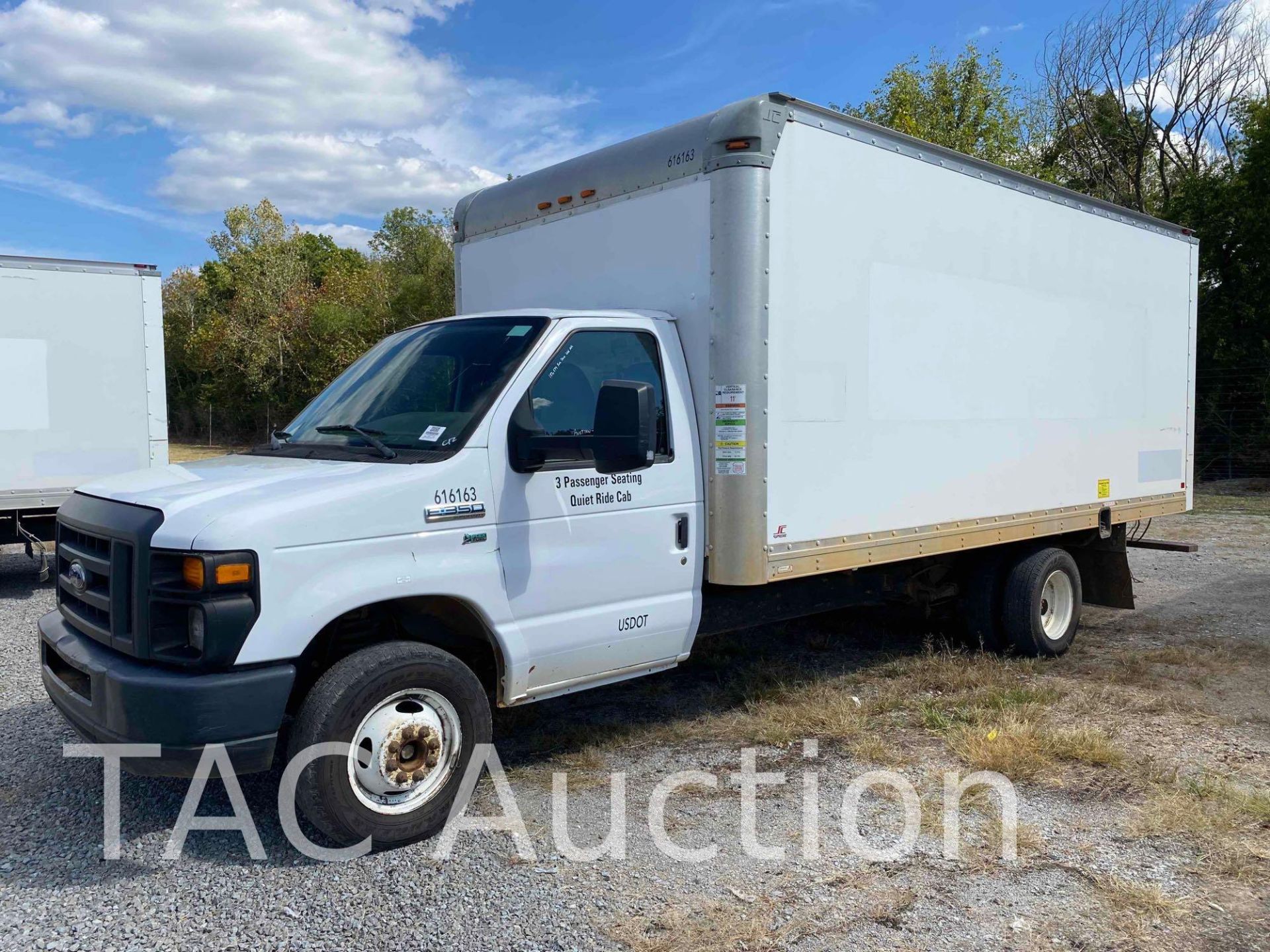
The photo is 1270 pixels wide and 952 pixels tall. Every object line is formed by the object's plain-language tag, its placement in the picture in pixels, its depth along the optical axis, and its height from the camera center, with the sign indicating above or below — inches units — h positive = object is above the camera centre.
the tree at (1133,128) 1134.4 +332.6
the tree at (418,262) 1269.7 +218.0
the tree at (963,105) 917.2 +295.8
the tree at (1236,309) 809.5 +90.8
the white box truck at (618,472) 152.4 -9.7
